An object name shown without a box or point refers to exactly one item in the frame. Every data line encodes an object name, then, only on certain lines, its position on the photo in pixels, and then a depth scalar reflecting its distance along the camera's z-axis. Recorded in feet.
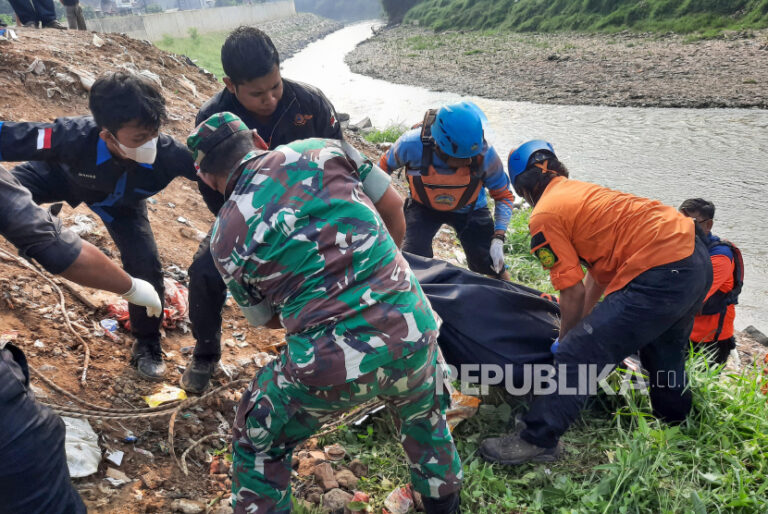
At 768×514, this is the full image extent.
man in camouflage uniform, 5.48
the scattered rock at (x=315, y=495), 7.84
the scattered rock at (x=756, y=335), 15.25
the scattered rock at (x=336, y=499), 7.70
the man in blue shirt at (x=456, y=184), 11.71
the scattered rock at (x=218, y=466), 8.22
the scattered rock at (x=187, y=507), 7.32
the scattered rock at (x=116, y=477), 7.40
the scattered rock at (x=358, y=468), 8.45
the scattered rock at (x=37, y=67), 19.24
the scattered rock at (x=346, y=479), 8.16
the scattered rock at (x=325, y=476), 8.05
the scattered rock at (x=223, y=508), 7.43
